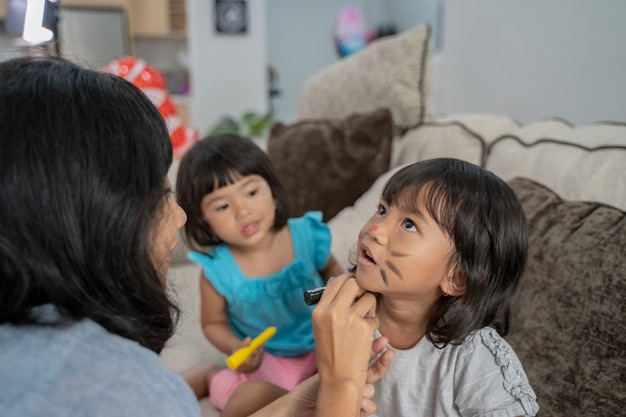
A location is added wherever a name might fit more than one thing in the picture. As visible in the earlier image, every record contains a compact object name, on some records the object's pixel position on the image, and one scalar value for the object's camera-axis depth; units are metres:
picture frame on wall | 4.64
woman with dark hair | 0.49
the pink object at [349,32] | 3.16
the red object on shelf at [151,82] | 2.55
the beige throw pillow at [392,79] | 1.70
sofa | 0.82
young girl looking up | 0.75
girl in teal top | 1.12
